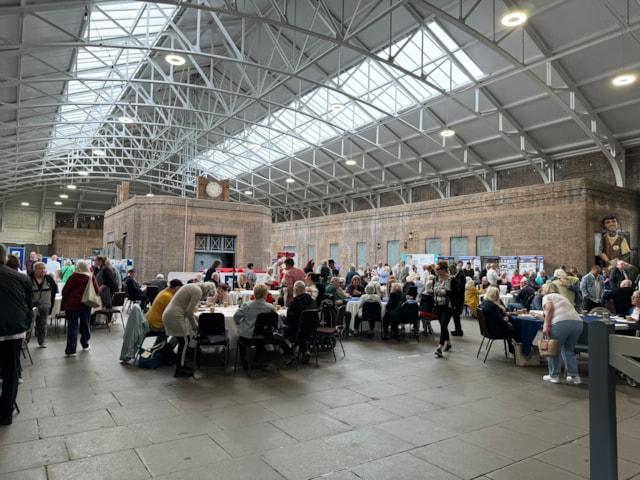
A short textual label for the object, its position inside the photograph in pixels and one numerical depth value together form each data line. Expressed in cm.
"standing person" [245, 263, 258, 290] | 1239
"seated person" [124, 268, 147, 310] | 1036
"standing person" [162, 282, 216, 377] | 542
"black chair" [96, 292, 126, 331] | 879
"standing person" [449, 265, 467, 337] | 709
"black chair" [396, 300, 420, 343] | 821
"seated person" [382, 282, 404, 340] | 834
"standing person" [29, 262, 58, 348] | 677
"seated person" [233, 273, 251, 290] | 1159
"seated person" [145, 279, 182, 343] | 611
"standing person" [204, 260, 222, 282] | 1009
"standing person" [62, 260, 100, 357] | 649
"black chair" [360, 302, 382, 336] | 833
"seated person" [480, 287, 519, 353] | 648
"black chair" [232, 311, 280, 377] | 571
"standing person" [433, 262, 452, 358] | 691
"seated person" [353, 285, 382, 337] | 834
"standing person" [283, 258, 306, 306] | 800
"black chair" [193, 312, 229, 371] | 567
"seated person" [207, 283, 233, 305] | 738
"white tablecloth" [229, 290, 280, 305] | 837
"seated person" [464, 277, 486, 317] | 1075
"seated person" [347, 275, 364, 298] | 1004
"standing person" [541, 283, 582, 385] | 548
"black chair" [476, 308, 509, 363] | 652
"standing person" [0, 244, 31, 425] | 373
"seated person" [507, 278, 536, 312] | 932
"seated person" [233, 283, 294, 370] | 573
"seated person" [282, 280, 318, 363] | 620
